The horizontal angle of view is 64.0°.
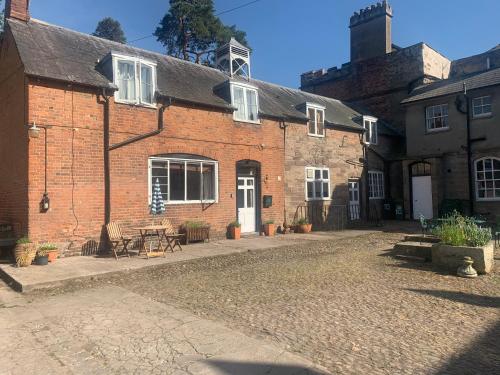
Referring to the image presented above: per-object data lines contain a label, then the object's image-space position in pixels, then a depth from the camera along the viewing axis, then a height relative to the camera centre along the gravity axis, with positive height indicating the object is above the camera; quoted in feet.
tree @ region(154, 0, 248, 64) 112.27 +49.91
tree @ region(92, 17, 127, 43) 152.46 +67.45
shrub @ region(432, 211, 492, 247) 29.01 -2.67
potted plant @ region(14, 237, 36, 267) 31.74 -3.63
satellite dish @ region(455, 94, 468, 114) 65.46 +15.80
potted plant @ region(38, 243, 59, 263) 33.79 -3.69
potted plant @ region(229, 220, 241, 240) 49.32 -3.32
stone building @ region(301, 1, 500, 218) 64.34 +17.67
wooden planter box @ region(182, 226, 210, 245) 44.63 -3.35
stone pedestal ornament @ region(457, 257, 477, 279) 26.91 -4.81
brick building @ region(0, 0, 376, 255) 36.45 +7.01
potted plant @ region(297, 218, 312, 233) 56.90 -3.42
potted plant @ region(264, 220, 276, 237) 53.72 -3.41
